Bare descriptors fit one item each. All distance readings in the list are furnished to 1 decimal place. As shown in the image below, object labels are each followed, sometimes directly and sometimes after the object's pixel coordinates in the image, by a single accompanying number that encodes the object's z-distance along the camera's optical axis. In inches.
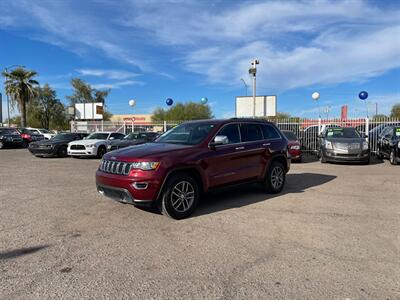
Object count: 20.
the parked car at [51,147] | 684.1
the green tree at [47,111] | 2253.9
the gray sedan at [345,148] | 541.0
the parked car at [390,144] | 528.7
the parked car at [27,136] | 1071.6
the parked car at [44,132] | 1234.1
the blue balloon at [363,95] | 837.2
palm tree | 1584.6
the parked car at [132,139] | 691.4
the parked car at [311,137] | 727.2
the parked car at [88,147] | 666.8
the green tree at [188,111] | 2445.9
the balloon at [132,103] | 1309.1
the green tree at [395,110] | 2131.0
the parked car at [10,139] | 990.4
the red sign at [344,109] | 1227.9
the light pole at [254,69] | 913.5
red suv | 221.8
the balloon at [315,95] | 1000.9
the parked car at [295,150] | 575.6
